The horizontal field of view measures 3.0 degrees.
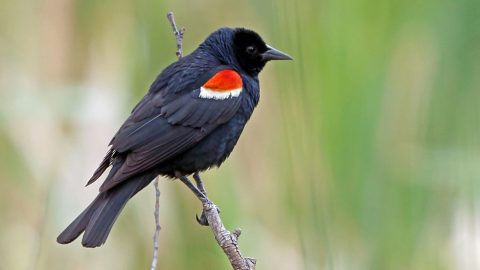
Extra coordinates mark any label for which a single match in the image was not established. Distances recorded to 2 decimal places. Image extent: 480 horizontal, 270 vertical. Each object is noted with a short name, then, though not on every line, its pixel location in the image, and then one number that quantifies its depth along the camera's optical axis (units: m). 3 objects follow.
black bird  6.13
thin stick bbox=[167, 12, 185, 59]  6.16
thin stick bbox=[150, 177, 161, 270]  6.05
